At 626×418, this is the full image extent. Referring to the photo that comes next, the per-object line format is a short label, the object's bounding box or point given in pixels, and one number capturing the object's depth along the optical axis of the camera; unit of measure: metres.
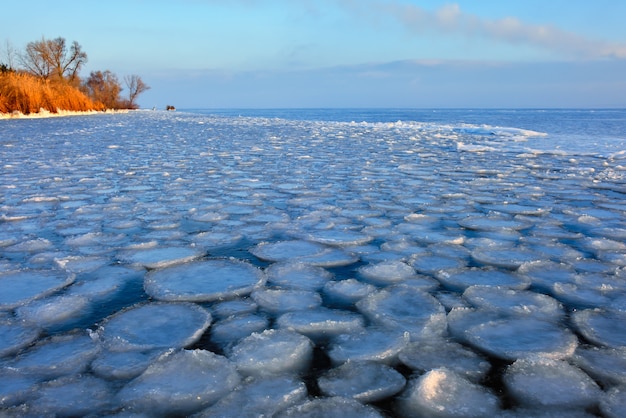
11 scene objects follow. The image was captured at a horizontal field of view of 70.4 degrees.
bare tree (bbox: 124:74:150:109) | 46.78
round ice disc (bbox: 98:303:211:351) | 1.59
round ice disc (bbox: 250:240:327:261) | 2.53
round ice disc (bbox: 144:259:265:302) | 2.01
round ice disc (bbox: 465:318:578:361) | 1.54
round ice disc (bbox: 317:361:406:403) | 1.30
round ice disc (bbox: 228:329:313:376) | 1.43
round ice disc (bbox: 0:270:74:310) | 1.93
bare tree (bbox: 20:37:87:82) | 33.38
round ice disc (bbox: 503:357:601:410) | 1.27
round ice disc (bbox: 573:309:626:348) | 1.62
